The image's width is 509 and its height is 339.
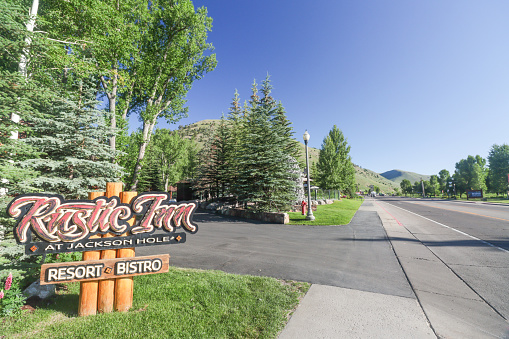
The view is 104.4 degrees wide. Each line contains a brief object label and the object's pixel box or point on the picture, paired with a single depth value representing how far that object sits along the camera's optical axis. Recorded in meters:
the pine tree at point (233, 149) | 21.80
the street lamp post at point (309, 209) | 14.17
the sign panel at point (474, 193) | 40.14
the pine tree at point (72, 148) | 6.89
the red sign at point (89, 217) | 3.51
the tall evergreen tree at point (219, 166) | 24.03
